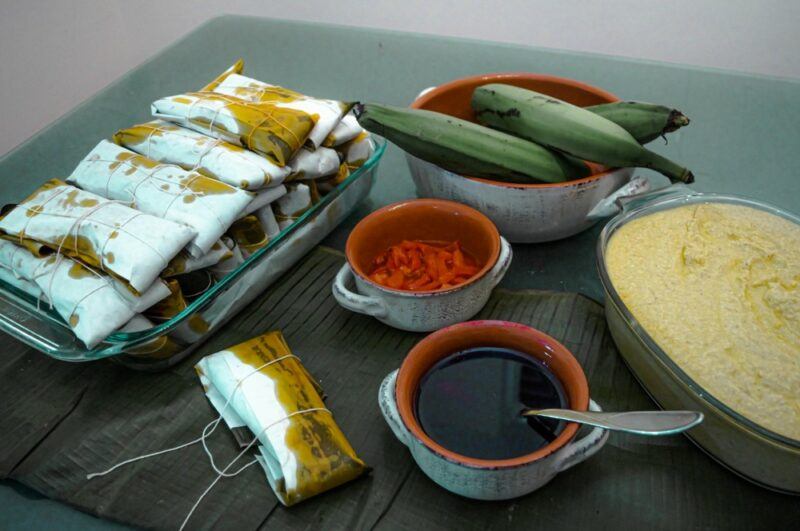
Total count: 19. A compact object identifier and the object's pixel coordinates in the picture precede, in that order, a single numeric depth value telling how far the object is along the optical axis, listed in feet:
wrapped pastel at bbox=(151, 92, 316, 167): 2.46
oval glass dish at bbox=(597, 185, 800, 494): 1.66
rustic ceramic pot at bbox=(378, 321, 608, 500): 1.67
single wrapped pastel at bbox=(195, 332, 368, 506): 1.87
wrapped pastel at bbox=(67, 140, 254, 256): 2.24
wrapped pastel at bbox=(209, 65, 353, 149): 2.60
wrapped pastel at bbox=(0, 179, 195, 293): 2.09
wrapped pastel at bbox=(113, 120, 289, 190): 2.37
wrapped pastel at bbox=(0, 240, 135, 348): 2.02
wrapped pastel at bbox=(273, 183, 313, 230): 2.55
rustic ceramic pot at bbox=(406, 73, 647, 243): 2.40
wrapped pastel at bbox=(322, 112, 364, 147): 2.66
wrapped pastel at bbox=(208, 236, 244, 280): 2.37
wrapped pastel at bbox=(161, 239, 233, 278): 2.20
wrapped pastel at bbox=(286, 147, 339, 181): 2.53
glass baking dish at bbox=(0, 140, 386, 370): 2.11
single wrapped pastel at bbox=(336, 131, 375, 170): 2.79
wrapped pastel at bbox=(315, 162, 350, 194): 2.73
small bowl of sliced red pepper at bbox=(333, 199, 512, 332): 2.19
